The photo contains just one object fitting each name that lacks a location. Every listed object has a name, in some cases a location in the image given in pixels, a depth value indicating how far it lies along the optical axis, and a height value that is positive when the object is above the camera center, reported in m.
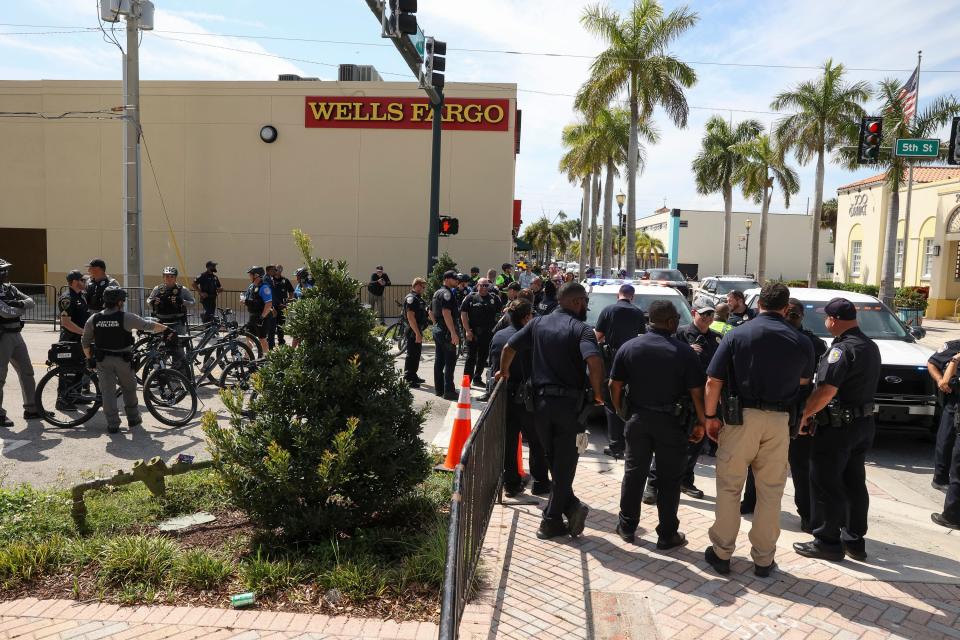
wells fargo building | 24.00 +3.09
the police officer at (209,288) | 16.20 -0.73
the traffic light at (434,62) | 13.23 +3.90
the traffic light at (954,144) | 14.46 +2.93
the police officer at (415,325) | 10.56 -0.93
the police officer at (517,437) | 5.74 -1.44
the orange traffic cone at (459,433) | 6.45 -1.59
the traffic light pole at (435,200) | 15.90 +1.51
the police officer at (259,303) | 11.68 -0.76
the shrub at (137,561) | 4.18 -1.88
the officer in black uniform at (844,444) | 4.80 -1.16
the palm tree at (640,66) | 25.30 +7.67
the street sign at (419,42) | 12.31 +4.06
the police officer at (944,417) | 6.49 -1.28
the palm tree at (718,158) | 44.75 +7.56
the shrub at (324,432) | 4.36 -1.11
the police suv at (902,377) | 7.79 -1.10
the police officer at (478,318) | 10.52 -0.80
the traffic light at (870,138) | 17.11 +3.54
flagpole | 21.59 +2.21
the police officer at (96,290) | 9.66 -0.52
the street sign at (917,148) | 17.36 +3.37
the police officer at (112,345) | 7.79 -1.05
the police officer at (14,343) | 8.23 -1.12
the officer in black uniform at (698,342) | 6.25 -0.67
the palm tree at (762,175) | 40.75 +6.05
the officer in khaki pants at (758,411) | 4.45 -0.88
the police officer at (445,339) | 10.40 -1.12
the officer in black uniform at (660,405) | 4.71 -0.92
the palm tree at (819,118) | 29.52 +6.97
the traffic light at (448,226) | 17.16 +0.96
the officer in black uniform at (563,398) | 4.96 -0.93
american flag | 21.33 +5.79
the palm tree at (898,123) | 23.62 +5.44
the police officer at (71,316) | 8.65 -0.85
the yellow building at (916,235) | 28.16 +2.08
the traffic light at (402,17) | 9.95 +3.55
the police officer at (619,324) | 7.55 -0.59
